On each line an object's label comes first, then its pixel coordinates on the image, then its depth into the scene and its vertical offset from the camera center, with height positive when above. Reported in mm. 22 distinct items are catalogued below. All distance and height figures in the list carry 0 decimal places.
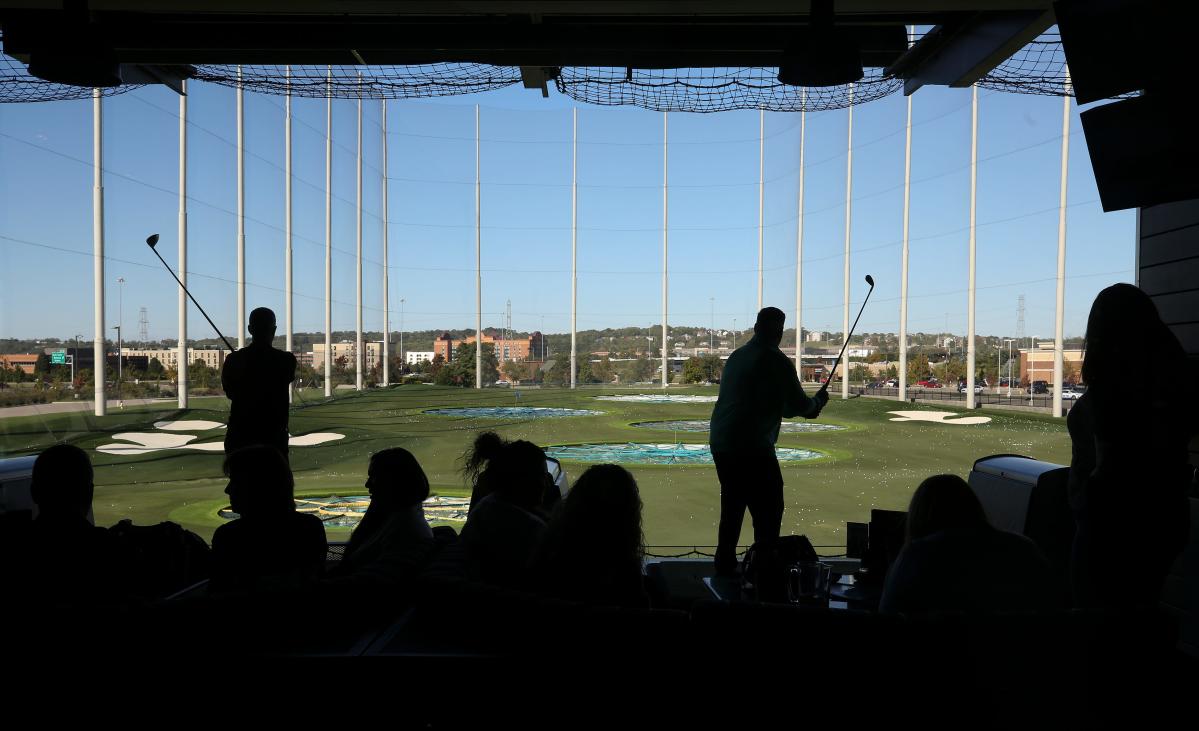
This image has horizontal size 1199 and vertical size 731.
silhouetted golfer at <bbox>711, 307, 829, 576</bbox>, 3773 -268
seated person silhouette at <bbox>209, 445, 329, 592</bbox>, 2090 -456
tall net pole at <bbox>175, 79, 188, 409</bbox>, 13508 +1687
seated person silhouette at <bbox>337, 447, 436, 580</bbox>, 2254 -442
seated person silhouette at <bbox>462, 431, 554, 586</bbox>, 2164 -443
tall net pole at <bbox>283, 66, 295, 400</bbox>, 18422 +3108
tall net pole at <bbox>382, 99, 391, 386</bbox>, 27312 +545
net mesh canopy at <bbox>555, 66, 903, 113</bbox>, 4516 +1462
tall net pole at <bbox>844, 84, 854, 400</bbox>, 20719 +4196
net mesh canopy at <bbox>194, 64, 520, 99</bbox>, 4641 +1551
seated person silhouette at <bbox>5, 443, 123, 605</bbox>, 2008 -480
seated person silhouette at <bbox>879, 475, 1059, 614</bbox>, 1737 -444
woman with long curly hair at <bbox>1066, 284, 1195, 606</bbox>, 2215 -246
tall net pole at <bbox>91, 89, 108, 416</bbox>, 10867 +1326
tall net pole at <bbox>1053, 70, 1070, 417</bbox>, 17156 +2324
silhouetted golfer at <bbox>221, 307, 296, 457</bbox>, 3932 -149
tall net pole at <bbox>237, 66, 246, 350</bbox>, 15798 +2499
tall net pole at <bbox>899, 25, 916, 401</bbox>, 20500 +2547
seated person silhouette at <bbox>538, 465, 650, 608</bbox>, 1860 -433
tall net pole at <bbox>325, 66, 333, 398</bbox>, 21484 +2680
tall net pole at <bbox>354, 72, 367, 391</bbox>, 24172 +739
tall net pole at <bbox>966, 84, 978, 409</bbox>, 19078 +3222
